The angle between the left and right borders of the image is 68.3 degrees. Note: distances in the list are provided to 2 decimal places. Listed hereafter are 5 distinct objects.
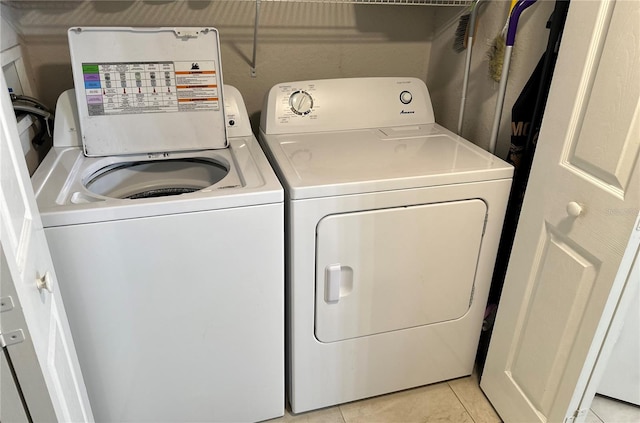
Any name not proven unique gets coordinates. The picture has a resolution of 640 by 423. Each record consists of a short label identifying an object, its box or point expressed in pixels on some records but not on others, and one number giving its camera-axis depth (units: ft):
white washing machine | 4.33
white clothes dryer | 4.86
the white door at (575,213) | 3.78
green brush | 5.76
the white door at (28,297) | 2.52
